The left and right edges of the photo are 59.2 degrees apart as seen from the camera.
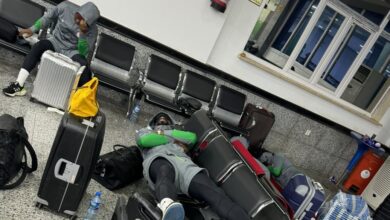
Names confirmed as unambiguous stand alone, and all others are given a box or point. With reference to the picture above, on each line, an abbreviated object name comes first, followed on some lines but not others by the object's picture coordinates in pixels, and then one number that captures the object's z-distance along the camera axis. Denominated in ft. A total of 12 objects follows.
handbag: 6.82
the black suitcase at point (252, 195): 8.52
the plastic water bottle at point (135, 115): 13.70
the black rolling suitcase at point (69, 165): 6.63
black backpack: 6.69
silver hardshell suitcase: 11.02
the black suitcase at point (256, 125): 15.92
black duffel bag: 8.65
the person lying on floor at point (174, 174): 7.15
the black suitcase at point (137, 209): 6.55
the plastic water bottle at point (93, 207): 6.94
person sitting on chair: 11.82
